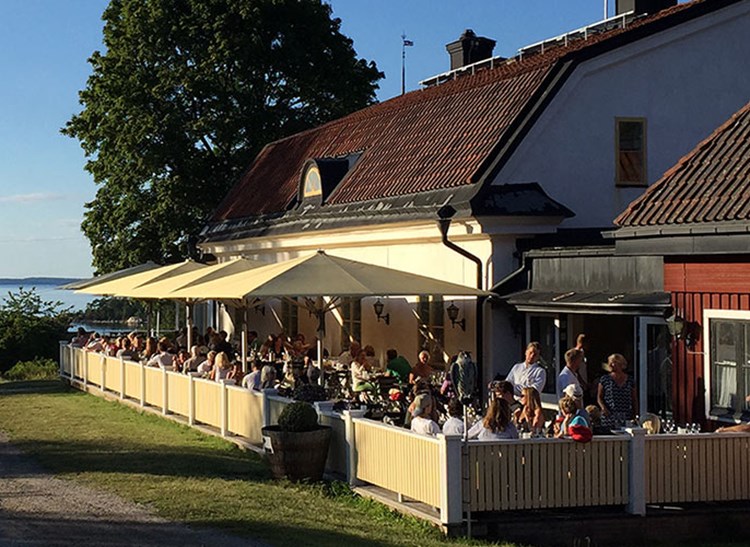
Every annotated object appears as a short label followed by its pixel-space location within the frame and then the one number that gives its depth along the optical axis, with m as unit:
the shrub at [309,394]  16.72
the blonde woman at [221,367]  20.48
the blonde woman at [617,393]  14.11
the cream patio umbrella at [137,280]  26.36
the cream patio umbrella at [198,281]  22.70
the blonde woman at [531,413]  13.76
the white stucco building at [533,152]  21.00
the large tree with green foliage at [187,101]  39.84
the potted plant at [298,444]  14.91
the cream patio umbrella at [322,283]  17.67
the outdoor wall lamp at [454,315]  21.83
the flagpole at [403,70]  47.28
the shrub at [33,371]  36.50
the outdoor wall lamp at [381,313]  25.42
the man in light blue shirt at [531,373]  15.59
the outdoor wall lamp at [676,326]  15.47
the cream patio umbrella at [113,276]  31.17
